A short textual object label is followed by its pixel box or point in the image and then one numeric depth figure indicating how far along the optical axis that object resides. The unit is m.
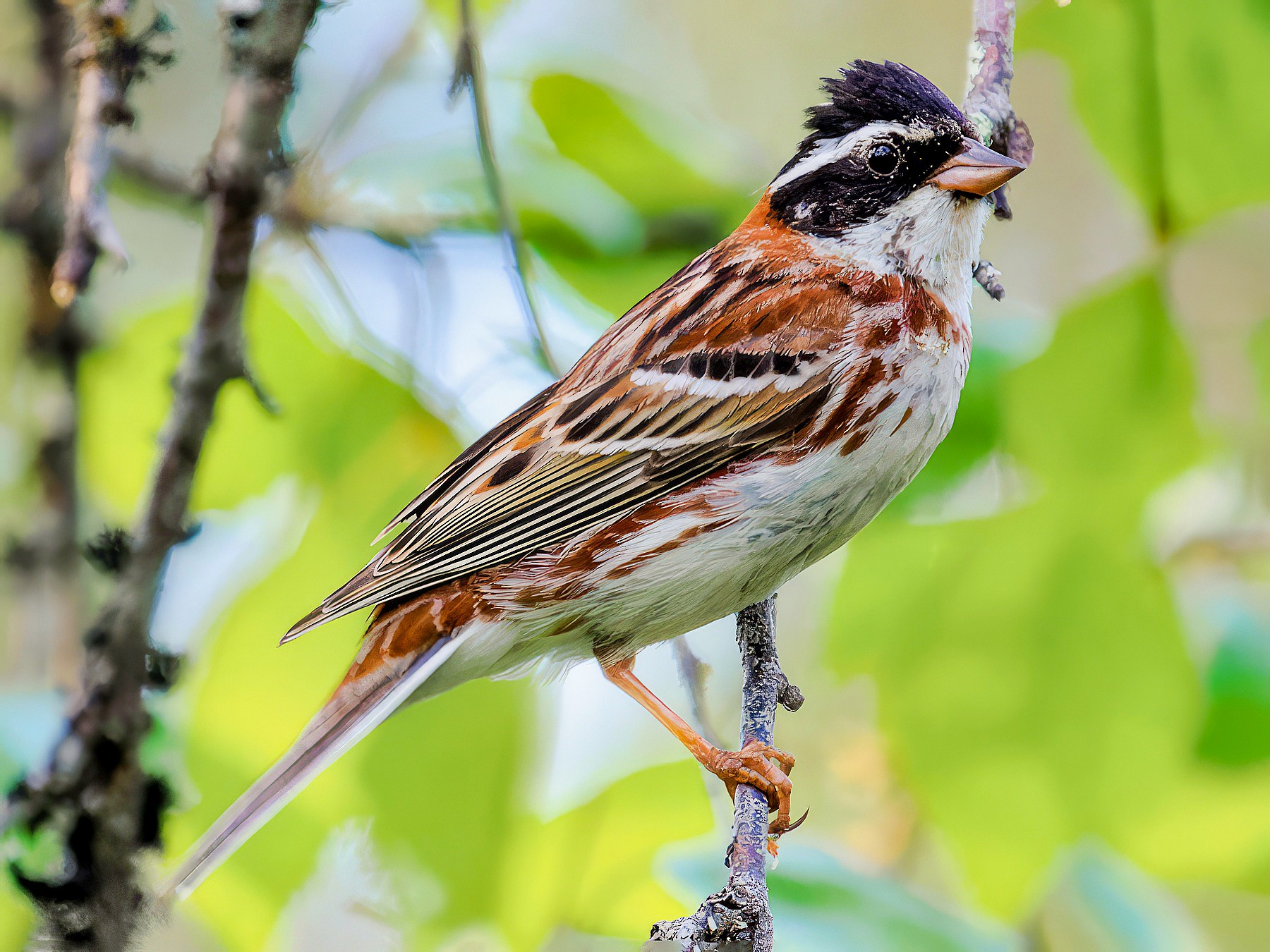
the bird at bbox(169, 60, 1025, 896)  4.58
